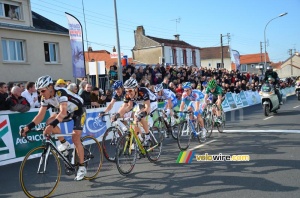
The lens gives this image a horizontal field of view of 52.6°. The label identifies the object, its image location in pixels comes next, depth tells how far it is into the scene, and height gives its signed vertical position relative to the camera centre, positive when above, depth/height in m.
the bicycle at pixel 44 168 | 4.77 -1.37
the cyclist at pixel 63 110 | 5.01 -0.43
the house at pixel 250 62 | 98.59 +4.81
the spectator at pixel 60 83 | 7.02 +0.07
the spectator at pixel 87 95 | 10.78 -0.35
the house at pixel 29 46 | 20.55 +3.08
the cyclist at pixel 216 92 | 10.78 -0.48
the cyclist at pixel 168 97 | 9.54 -0.59
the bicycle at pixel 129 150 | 5.98 -1.42
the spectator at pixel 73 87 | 9.29 -0.04
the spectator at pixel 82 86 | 11.02 -0.03
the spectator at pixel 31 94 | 9.51 -0.21
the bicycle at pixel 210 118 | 10.03 -1.33
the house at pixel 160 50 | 52.22 +5.45
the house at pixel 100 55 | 49.16 +4.83
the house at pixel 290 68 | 102.94 +2.51
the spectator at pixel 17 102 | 8.14 -0.37
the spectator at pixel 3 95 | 8.11 -0.16
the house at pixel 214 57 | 79.00 +5.73
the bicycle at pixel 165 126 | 8.27 -1.26
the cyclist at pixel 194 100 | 9.24 -0.64
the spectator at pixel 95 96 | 11.22 -0.43
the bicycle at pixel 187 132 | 8.21 -1.46
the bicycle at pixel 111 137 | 6.95 -1.23
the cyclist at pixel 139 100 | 6.50 -0.39
